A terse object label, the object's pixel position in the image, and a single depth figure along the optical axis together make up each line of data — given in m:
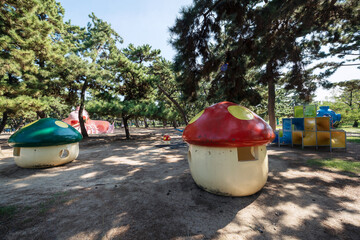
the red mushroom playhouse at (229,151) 2.65
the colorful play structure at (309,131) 7.29
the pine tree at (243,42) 4.98
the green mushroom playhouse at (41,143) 4.43
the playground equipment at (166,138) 9.74
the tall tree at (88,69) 10.70
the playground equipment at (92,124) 19.20
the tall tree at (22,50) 7.23
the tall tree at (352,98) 11.27
